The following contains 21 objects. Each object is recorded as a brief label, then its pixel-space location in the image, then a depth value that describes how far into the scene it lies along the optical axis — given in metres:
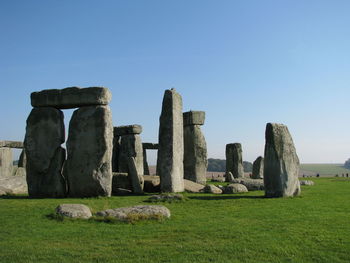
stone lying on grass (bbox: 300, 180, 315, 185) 20.34
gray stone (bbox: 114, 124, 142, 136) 23.92
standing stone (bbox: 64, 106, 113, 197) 13.33
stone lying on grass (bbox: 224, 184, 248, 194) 14.92
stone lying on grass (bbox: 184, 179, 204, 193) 15.38
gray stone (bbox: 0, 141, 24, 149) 25.68
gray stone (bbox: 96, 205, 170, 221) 8.32
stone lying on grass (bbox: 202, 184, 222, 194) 14.93
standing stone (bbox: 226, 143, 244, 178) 27.67
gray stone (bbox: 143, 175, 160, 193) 15.46
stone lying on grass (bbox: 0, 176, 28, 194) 15.89
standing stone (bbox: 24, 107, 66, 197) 13.78
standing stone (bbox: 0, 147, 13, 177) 24.86
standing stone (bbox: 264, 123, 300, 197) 12.63
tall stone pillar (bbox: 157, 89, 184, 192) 14.62
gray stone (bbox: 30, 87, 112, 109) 13.66
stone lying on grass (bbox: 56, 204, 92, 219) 8.43
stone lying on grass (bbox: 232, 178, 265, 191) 16.77
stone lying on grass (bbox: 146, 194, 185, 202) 11.56
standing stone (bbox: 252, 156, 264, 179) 26.41
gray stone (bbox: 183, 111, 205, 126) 20.53
